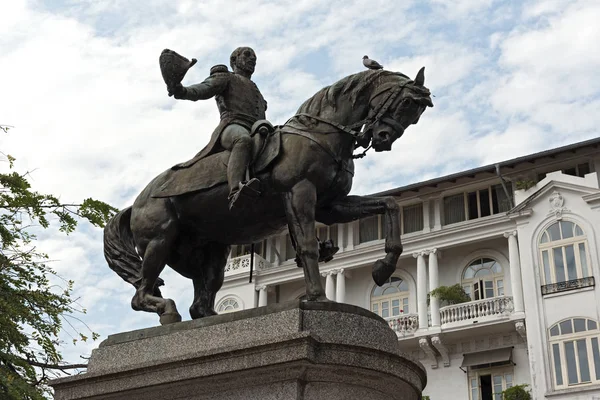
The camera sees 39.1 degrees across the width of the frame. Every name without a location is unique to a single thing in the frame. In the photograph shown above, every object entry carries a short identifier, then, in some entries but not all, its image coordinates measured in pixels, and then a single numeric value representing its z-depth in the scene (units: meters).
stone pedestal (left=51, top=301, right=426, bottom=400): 7.12
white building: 34.94
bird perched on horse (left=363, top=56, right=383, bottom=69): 8.80
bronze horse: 8.26
